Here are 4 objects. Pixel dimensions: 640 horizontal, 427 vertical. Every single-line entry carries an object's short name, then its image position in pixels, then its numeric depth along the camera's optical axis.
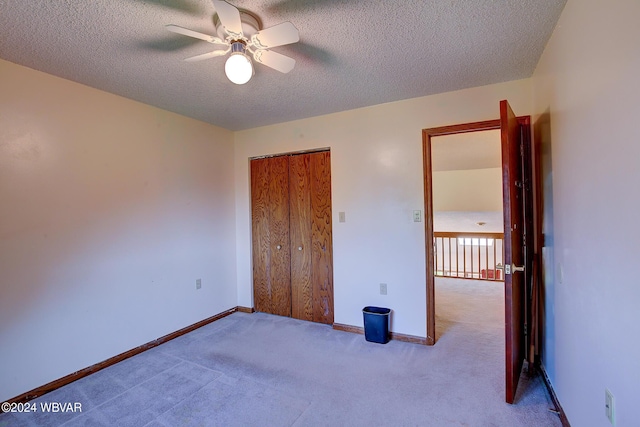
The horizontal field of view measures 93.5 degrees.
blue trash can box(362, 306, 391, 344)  2.95
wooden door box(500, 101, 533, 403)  1.92
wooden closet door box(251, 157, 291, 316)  3.77
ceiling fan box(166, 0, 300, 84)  1.53
